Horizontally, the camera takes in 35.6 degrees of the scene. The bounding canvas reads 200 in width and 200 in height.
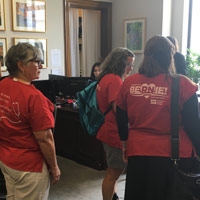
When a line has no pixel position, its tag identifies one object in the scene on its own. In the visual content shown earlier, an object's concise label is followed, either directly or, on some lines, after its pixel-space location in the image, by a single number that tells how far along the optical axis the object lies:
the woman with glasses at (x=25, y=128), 1.60
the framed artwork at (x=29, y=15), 4.33
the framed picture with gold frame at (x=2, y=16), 4.17
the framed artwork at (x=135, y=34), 5.27
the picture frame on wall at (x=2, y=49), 4.22
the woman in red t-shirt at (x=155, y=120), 1.69
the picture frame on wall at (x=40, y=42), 4.47
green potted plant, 4.59
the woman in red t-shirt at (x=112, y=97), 2.27
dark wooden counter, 3.63
